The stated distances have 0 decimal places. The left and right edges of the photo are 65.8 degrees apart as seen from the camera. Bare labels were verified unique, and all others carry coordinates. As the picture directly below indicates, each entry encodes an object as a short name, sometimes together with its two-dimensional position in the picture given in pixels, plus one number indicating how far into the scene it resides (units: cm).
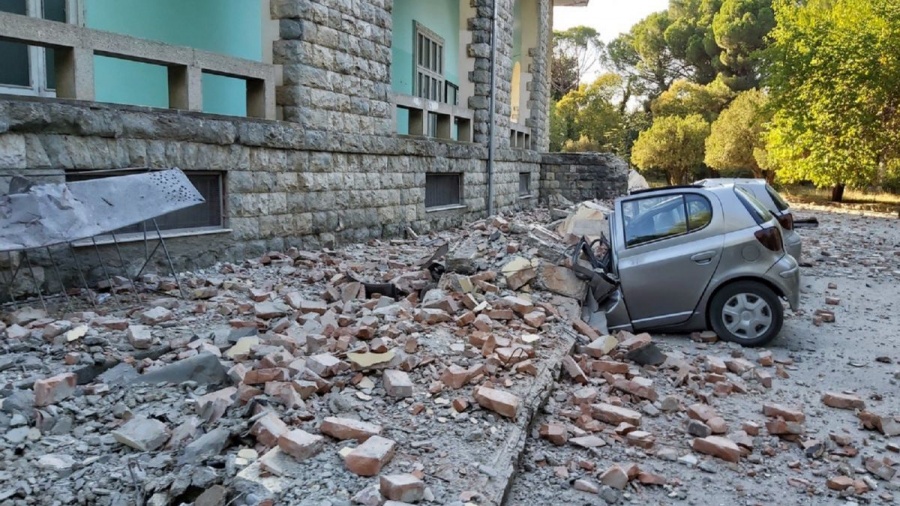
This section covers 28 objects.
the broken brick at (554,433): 426
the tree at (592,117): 4162
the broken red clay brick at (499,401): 411
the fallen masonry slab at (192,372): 433
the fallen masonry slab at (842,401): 523
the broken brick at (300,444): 334
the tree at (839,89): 2228
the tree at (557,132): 4125
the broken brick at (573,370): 533
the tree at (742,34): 3931
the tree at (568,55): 5147
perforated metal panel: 533
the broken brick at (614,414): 457
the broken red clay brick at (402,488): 304
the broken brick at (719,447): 422
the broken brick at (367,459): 327
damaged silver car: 686
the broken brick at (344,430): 359
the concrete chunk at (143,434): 348
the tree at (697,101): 3931
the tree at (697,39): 4306
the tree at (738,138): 3102
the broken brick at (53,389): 384
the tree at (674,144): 3606
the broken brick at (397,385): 421
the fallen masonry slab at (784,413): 479
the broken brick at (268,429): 344
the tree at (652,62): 4644
